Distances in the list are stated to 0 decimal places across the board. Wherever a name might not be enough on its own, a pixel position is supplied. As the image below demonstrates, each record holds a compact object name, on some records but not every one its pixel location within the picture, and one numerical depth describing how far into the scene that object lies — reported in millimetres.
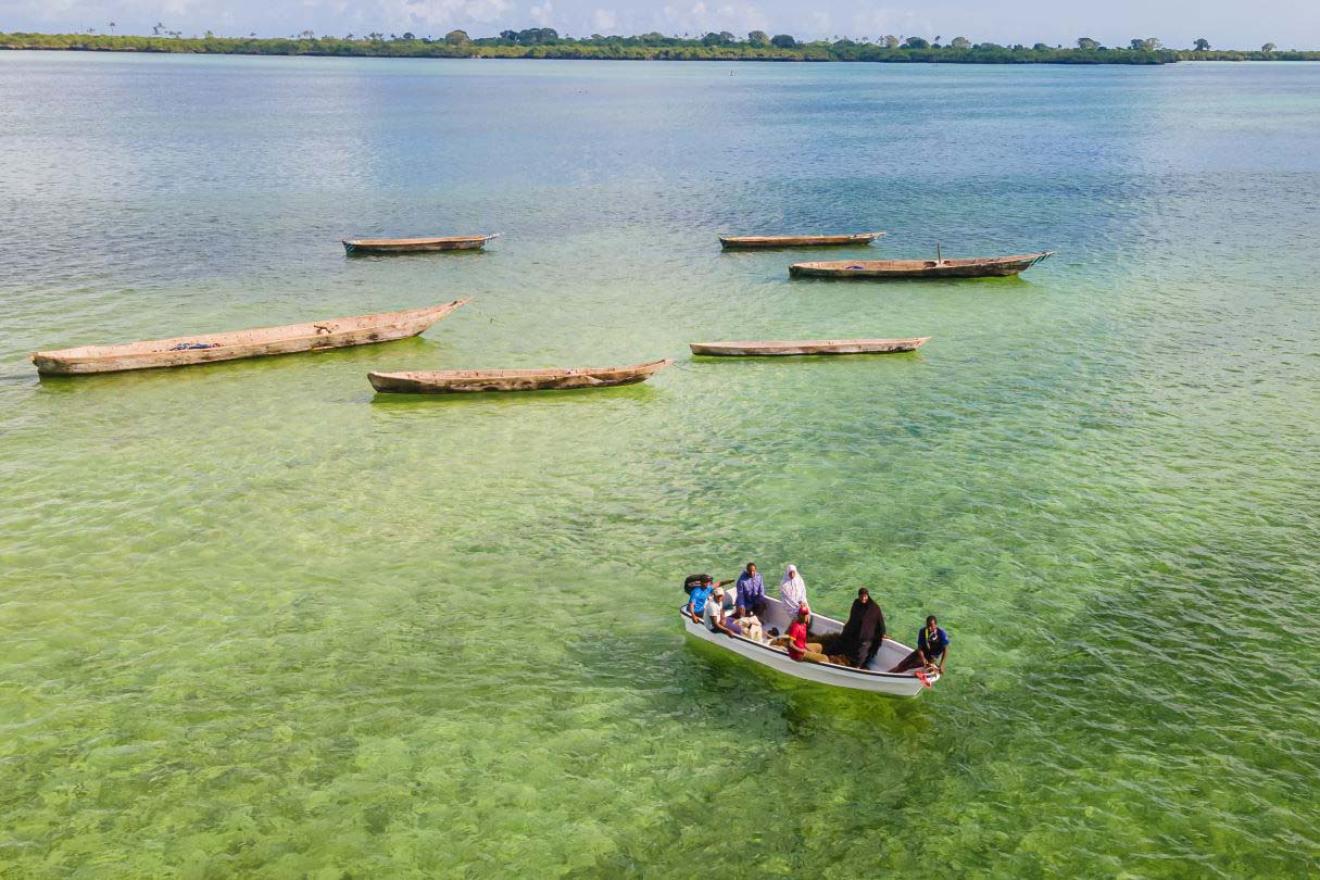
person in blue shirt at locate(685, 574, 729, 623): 19547
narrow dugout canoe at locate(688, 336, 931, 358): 37750
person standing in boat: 18203
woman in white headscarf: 19453
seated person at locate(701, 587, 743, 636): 19062
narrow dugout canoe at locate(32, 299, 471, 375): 34562
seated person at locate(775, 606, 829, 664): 18203
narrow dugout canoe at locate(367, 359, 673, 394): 33312
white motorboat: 17609
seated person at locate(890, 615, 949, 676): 17541
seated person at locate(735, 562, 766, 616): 19922
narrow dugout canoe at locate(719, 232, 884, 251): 57438
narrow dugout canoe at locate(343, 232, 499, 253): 54562
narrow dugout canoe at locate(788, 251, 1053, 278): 49406
